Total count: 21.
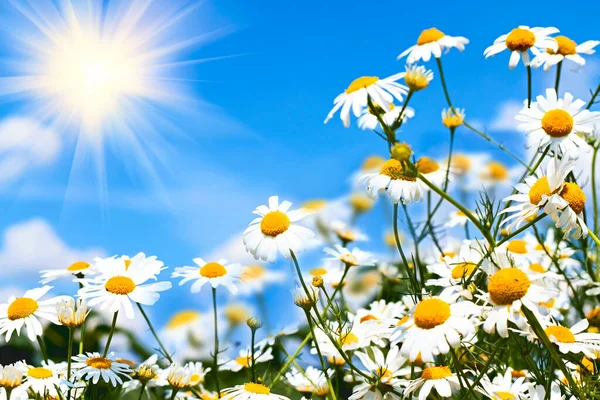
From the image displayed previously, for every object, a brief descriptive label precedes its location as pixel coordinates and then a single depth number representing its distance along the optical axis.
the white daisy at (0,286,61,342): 0.61
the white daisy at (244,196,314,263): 0.58
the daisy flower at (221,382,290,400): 0.57
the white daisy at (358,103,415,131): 0.60
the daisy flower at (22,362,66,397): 0.60
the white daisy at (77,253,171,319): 0.59
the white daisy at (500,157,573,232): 0.54
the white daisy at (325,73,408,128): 0.57
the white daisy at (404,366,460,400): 0.54
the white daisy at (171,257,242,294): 0.64
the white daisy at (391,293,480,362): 0.51
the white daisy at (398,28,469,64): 0.63
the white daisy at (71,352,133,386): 0.59
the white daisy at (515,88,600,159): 0.60
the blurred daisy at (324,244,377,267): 0.67
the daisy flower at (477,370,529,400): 0.56
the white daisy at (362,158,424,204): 0.58
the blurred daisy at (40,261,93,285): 0.65
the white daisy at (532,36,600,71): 0.66
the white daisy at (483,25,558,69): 0.65
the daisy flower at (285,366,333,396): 0.64
